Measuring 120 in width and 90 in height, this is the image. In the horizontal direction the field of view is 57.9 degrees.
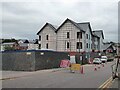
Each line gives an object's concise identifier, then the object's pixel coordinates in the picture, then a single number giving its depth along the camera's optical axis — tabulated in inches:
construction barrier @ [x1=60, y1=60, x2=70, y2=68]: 564.2
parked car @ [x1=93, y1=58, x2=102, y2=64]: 958.0
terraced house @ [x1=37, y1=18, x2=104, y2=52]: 1147.4
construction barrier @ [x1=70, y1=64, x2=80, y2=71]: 477.8
